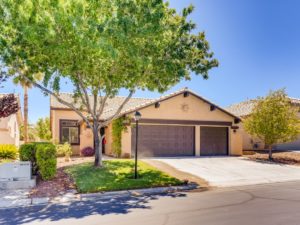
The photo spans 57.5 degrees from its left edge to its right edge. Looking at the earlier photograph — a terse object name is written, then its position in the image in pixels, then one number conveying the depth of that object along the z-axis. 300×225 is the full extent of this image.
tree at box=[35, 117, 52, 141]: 27.64
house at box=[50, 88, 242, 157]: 22.06
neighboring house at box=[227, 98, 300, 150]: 29.28
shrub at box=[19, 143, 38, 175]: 13.16
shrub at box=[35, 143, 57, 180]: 12.60
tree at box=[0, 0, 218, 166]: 11.12
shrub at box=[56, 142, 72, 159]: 20.92
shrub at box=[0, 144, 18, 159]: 19.45
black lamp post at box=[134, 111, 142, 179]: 13.43
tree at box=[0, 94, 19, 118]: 13.80
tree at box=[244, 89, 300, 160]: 20.89
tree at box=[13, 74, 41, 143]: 25.38
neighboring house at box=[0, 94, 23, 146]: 24.11
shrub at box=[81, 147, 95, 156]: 24.03
